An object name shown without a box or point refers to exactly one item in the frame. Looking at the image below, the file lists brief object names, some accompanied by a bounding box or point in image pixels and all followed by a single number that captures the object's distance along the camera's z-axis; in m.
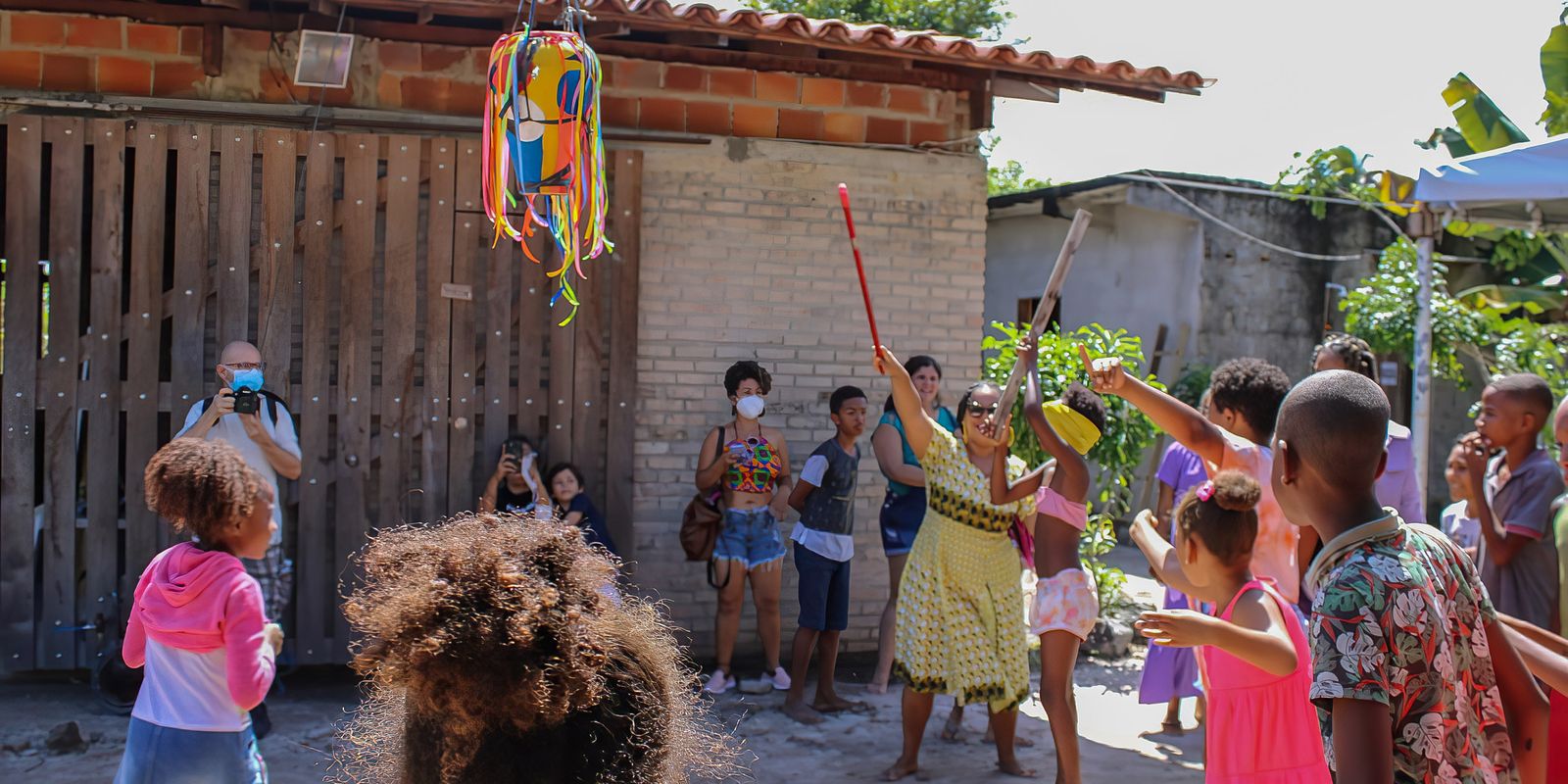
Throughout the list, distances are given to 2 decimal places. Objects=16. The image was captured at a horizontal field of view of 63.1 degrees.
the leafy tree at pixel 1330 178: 13.52
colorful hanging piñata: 4.80
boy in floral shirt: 2.05
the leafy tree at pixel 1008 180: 21.33
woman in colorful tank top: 6.64
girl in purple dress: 5.86
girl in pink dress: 3.07
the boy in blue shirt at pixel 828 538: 6.50
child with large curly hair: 1.90
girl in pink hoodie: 3.22
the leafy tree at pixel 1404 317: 11.47
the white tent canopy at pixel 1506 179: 5.66
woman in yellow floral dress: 5.28
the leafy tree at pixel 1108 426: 7.75
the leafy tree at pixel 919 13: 18.02
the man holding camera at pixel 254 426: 5.89
